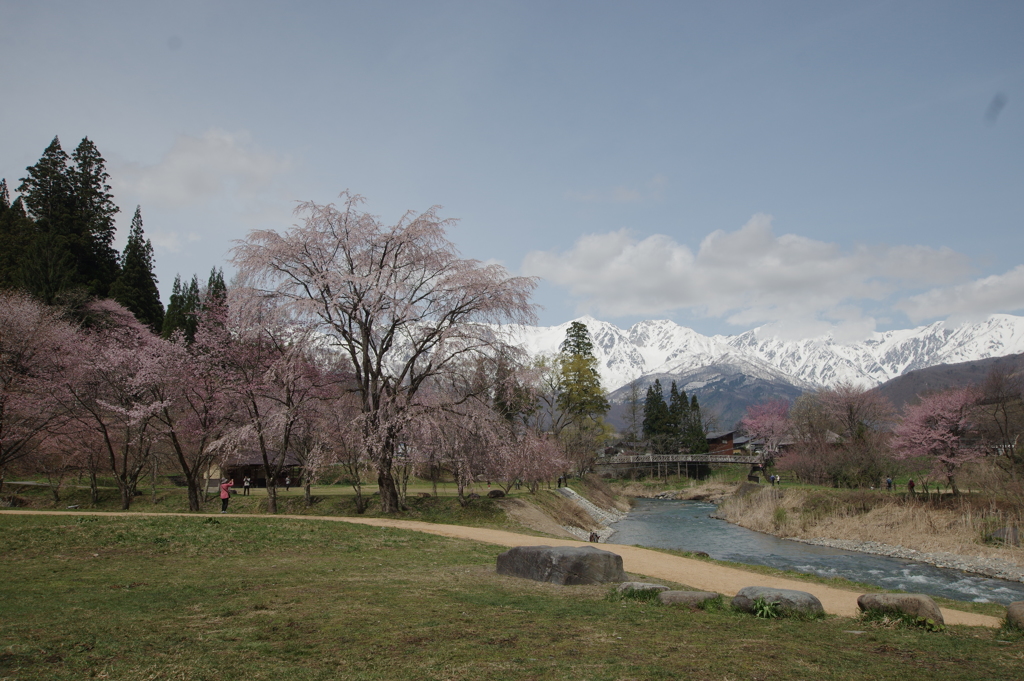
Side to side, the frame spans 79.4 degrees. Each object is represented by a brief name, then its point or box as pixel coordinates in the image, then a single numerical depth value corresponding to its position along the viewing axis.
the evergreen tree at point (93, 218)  54.50
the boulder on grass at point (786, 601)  8.87
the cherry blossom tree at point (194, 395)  25.36
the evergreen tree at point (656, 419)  98.88
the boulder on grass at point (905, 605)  8.46
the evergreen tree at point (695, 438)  97.25
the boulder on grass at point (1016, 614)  8.25
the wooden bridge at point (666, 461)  80.50
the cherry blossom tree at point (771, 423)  76.56
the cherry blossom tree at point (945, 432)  41.62
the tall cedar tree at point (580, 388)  62.12
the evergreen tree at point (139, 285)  51.56
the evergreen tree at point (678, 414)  99.94
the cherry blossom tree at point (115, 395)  25.06
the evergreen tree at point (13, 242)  44.94
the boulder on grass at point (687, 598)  9.26
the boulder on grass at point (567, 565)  11.05
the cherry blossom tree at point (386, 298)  23.19
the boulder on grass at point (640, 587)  9.89
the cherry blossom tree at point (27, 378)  23.97
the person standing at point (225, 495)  24.72
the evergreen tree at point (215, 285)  31.30
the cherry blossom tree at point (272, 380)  23.16
